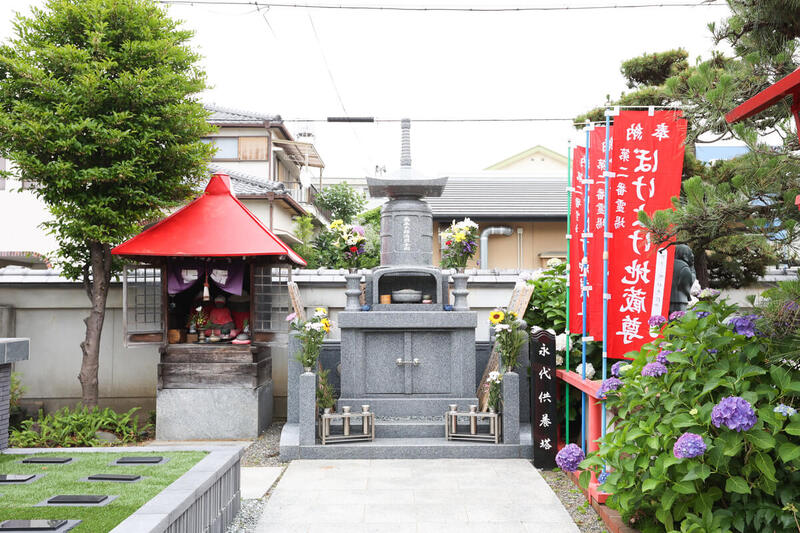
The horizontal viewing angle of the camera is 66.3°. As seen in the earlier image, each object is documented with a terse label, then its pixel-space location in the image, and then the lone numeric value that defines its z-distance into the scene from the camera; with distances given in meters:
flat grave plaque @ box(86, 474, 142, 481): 4.35
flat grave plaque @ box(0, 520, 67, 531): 3.34
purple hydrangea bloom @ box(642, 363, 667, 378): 3.90
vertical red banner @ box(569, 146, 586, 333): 6.14
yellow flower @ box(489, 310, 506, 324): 7.49
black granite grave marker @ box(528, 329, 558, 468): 6.69
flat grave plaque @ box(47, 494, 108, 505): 3.84
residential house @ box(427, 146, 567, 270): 19.97
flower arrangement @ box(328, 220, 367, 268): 9.31
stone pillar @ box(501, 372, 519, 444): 7.20
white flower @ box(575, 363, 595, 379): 6.15
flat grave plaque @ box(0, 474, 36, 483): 4.31
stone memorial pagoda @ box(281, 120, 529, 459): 7.20
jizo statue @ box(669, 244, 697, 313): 6.28
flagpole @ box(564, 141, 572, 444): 6.46
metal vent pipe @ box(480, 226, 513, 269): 19.66
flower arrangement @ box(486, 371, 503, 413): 7.46
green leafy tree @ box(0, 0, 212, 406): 7.34
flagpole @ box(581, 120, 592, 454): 5.76
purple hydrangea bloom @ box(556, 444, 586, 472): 4.75
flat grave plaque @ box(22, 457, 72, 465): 4.87
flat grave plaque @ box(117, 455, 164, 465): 4.84
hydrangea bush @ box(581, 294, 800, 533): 3.29
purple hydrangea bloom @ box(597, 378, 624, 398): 4.71
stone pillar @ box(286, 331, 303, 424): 7.88
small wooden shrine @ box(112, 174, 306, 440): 8.33
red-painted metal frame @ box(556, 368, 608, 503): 5.54
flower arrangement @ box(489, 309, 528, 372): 7.30
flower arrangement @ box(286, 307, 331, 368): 7.54
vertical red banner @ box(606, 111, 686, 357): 5.21
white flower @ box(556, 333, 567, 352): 7.01
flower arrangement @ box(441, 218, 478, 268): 9.31
